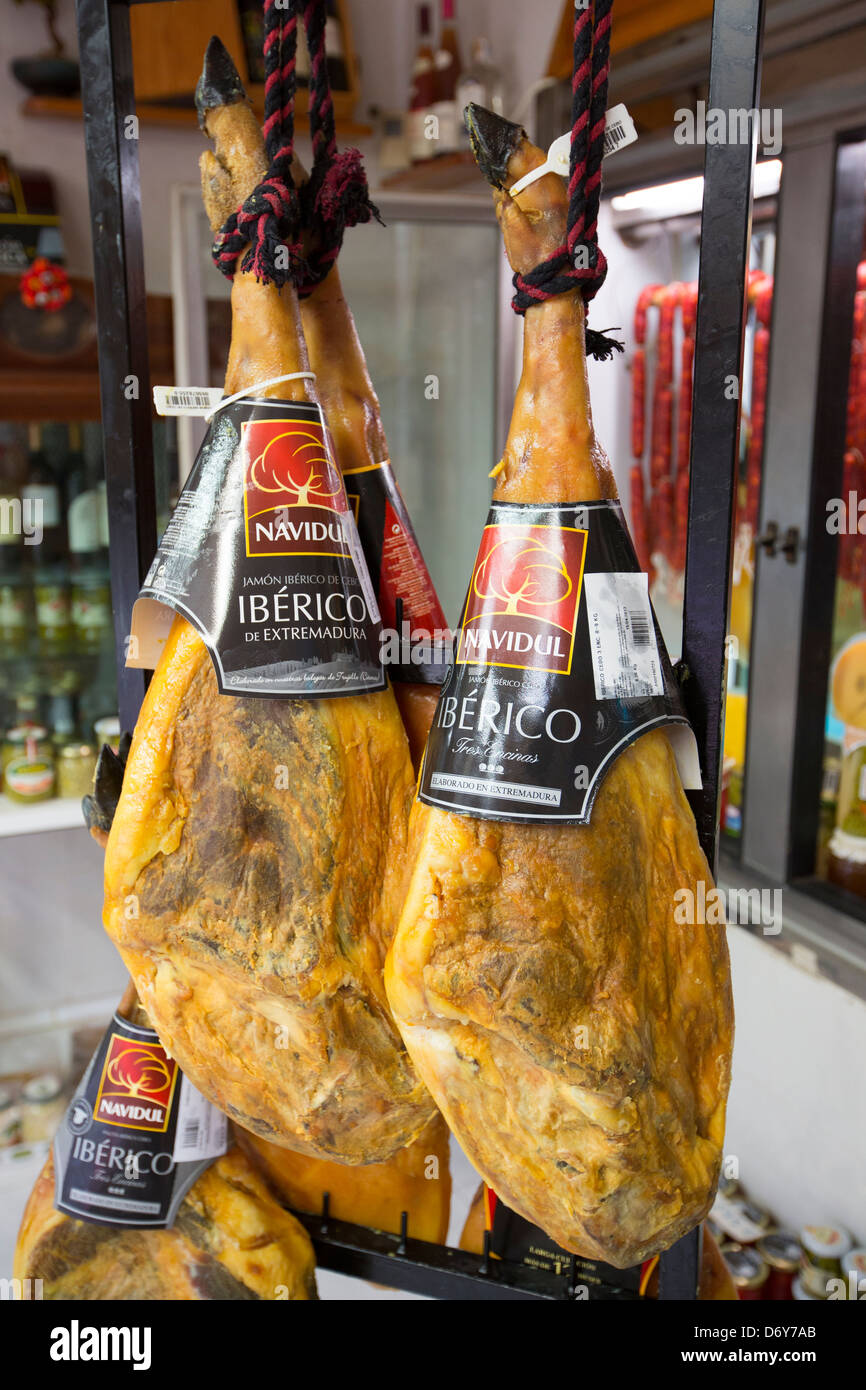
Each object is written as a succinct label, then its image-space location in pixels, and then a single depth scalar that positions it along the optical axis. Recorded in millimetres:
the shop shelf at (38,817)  2564
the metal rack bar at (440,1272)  842
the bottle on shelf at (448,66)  2838
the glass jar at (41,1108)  2406
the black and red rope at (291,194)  674
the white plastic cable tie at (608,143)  604
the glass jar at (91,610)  2715
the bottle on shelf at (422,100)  2768
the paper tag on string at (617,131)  609
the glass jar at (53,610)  2670
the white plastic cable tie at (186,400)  766
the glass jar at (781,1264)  1899
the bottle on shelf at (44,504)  2650
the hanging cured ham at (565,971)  608
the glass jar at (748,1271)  1887
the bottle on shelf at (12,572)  2643
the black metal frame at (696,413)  621
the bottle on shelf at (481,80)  2656
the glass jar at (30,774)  2609
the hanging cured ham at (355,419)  804
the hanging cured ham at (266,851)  701
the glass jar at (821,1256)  1812
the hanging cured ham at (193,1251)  901
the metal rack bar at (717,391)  605
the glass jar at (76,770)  2623
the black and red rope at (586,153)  587
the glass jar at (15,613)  2658
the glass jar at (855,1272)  1724
